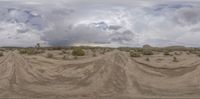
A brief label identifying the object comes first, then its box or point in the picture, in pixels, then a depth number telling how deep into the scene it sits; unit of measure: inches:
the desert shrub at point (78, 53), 614.2
